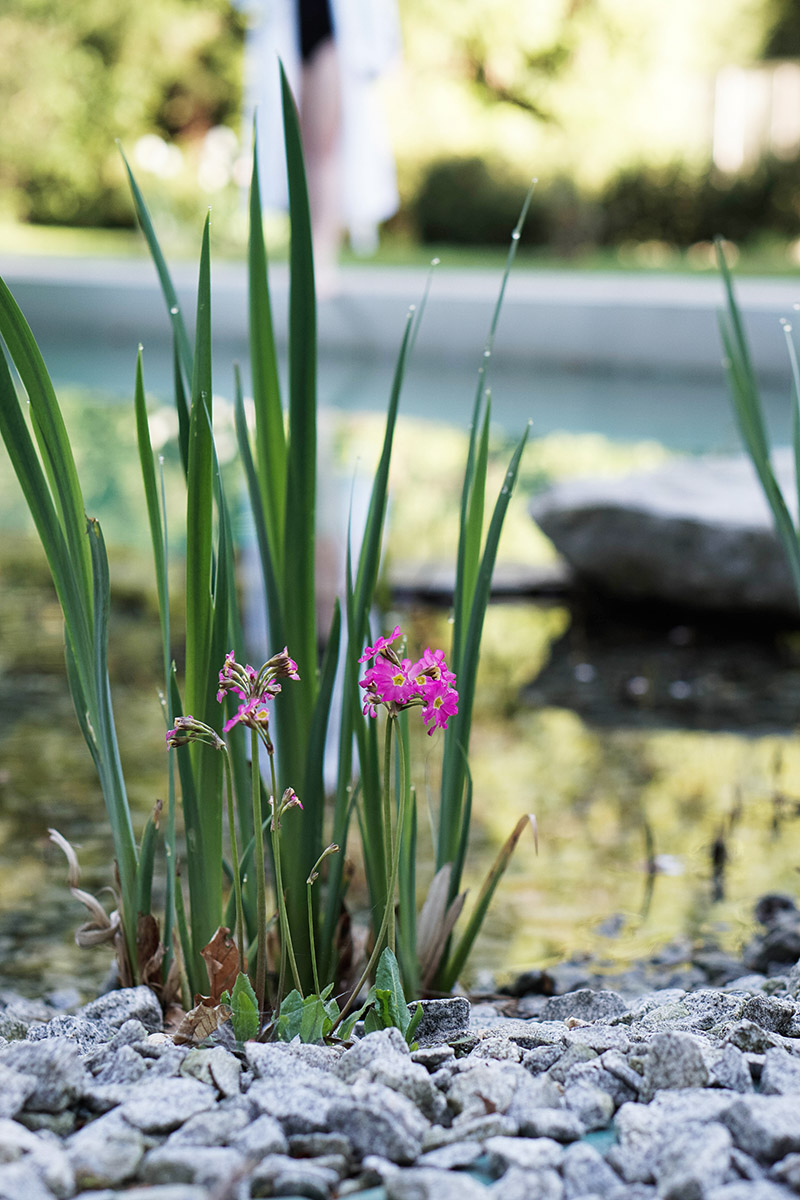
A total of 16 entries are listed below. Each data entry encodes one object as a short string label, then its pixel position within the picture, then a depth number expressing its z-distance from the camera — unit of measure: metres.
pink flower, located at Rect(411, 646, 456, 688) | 2.17
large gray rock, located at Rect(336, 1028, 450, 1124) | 2.15
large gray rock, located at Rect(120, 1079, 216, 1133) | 2.11
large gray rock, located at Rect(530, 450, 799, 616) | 4.66
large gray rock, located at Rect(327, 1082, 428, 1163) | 2.10
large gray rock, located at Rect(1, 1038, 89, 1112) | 2.13
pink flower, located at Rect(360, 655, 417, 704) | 2.17
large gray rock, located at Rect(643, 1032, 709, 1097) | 2.16
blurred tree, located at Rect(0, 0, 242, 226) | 22.50
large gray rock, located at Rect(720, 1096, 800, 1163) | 2.08
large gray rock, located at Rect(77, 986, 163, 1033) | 2.32
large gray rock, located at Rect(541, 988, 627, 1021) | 2.41
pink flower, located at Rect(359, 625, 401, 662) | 2.17
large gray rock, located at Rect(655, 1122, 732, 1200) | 2.05
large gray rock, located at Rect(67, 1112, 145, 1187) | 2.07
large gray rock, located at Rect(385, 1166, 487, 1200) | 2.05
